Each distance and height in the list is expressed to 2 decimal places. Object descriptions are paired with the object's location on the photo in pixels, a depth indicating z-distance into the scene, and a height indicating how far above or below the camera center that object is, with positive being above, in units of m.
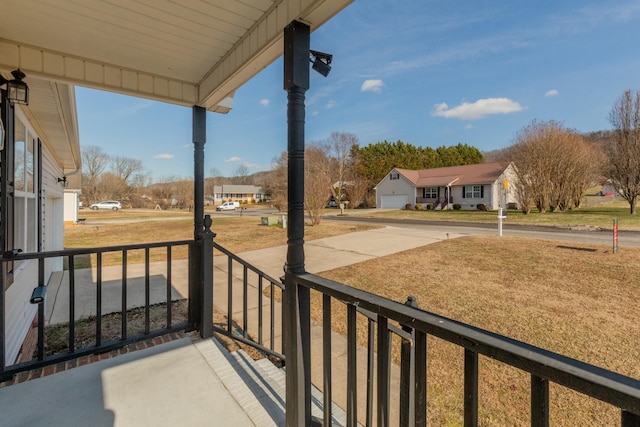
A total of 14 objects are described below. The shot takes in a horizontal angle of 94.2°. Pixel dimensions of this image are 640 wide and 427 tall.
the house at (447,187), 25.97 +2.39
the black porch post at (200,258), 2.81 -0.45
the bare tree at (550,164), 18.27 +2.97
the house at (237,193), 65.38 +4.09
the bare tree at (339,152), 37.81 +7.65
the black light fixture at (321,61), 1.78 +0.91
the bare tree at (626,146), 16.20 +3.66
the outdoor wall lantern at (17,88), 2.24 +0.93
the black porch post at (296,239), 1.59 -0.15
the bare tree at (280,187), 21.00 +1.91
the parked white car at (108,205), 36.69 +0.73
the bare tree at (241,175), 72.81 +9.03
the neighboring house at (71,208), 17.45 +0.17
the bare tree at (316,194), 14.76 +0.88
